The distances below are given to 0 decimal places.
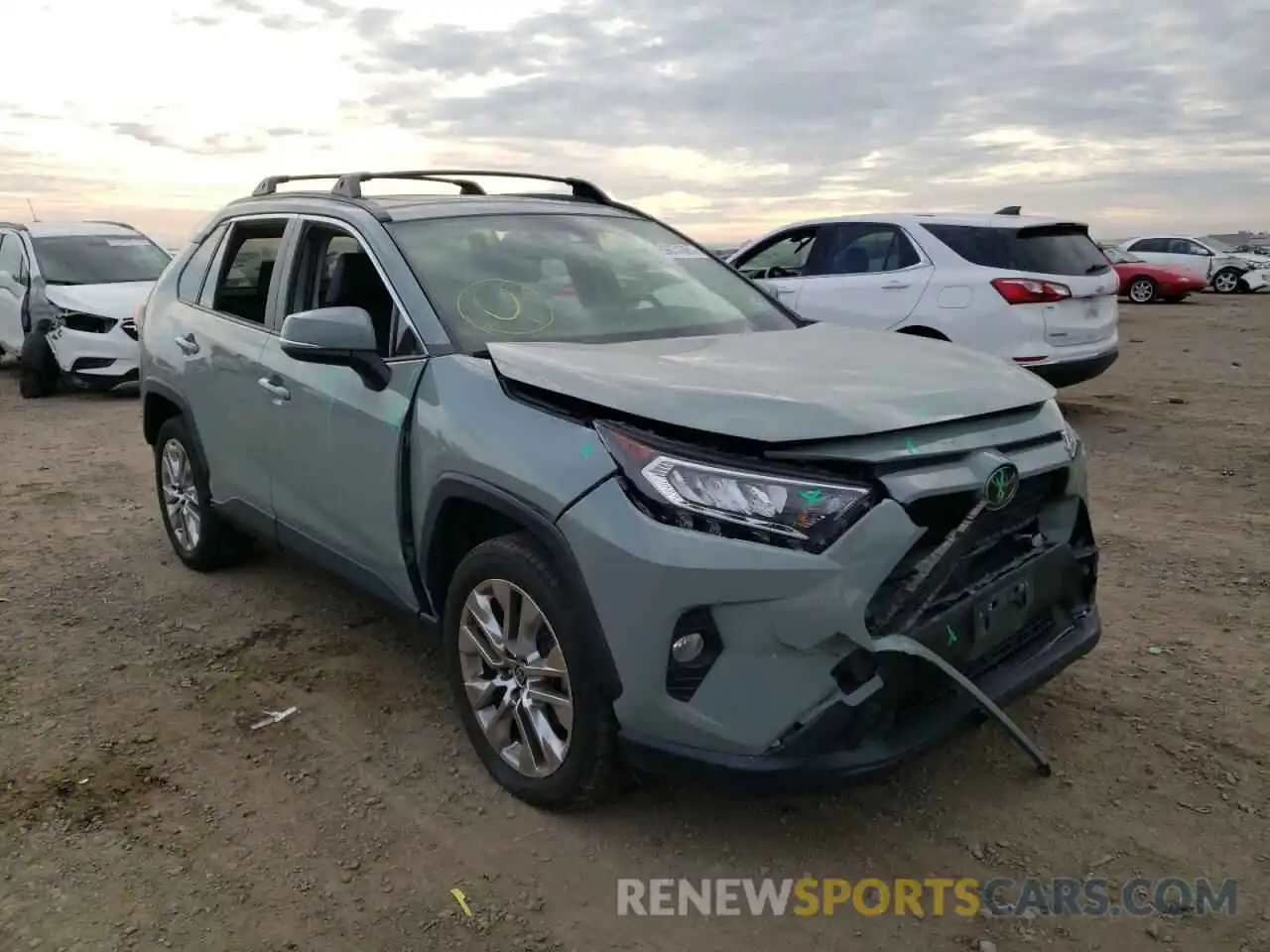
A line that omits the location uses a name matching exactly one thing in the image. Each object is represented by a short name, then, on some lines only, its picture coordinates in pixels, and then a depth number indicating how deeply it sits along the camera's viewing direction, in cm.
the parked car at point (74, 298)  1091
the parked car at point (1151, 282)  2314
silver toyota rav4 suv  249
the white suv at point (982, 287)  772
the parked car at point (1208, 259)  2466
